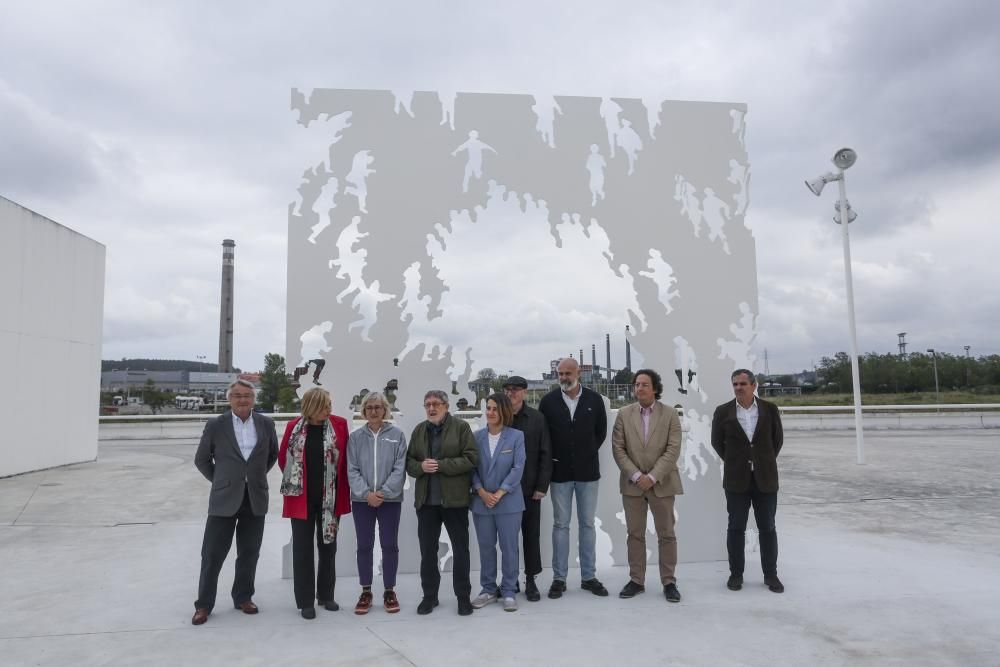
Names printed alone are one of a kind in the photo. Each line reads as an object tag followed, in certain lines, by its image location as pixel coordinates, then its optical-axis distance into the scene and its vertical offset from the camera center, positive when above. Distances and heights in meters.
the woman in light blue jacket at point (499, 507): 3.91 -0.77
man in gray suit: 3.72 -0.61
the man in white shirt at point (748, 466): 4.21 -0.58
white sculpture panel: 4.70 +1.23
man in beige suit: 4.12 -0.59
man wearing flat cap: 4.06 -0.57
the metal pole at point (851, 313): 10.45 +1.12
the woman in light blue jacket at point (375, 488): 3.82 -0.63
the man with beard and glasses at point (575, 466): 4.18 -0.56
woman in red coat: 3.73 -0.63
